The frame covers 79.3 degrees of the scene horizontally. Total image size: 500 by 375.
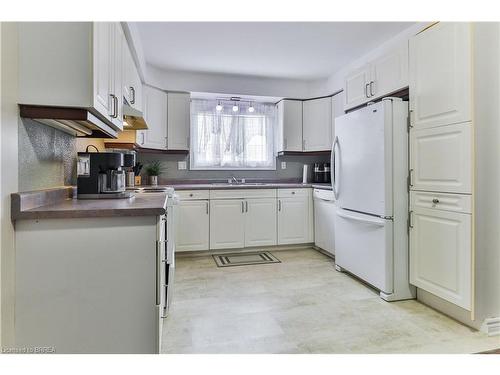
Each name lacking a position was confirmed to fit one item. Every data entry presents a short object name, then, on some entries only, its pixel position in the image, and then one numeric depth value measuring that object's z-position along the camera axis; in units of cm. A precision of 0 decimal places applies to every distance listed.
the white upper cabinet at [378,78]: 246
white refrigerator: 242
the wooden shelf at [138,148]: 307
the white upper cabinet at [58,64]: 132
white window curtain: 443
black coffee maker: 196
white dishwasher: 362
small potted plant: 410
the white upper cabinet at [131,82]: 229
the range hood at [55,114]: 136
